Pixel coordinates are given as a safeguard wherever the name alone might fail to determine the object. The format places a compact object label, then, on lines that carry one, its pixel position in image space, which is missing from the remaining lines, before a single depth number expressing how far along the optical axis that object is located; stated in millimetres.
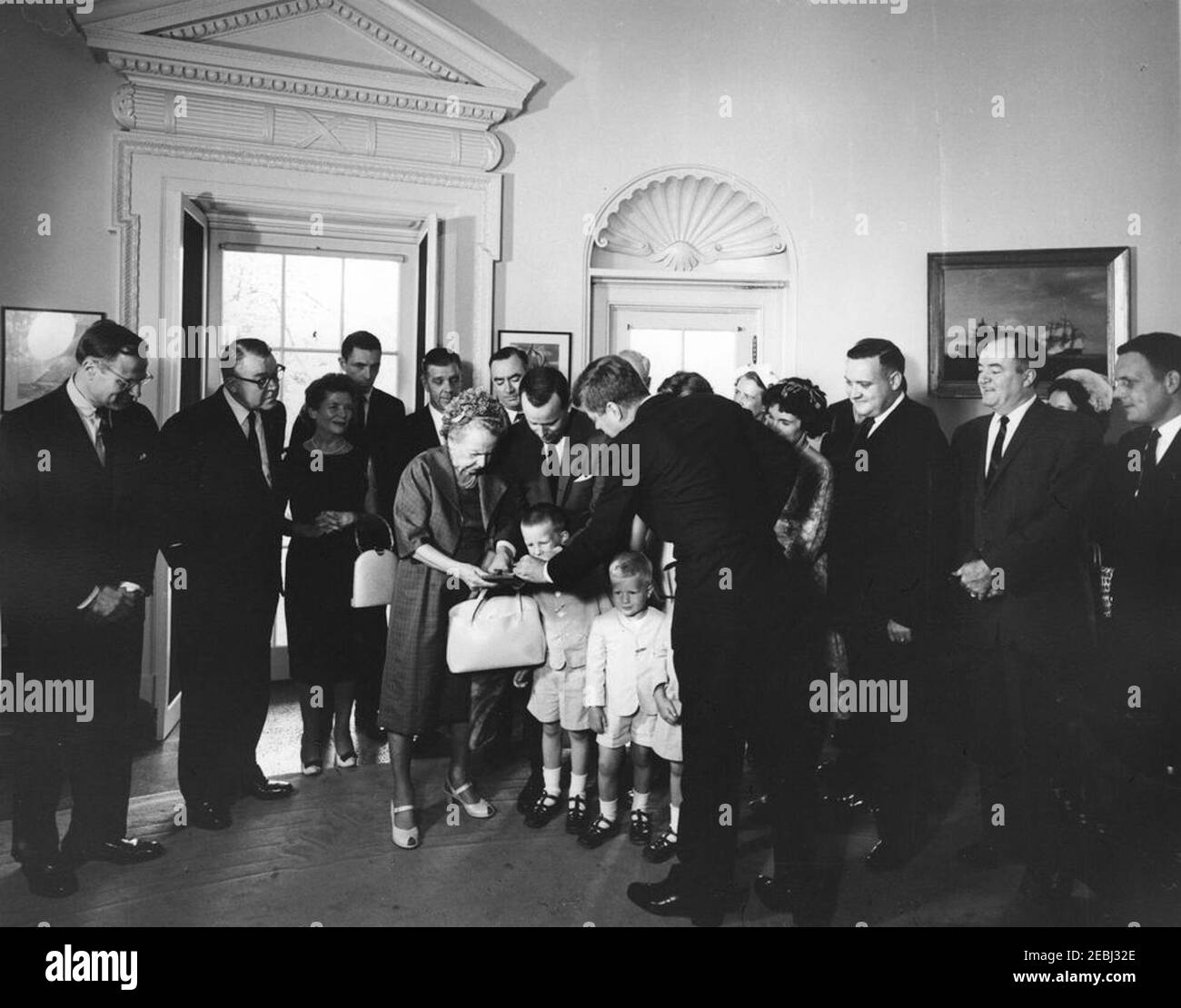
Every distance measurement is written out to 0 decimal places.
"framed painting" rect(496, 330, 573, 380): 4375
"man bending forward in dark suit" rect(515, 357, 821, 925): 2340
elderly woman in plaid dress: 2818
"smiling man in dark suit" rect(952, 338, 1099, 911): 2725
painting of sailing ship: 4469
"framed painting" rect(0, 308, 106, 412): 3613
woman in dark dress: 3439
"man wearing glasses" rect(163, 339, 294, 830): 3066
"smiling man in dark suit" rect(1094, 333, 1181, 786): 2670
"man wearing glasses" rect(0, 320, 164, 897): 2543
